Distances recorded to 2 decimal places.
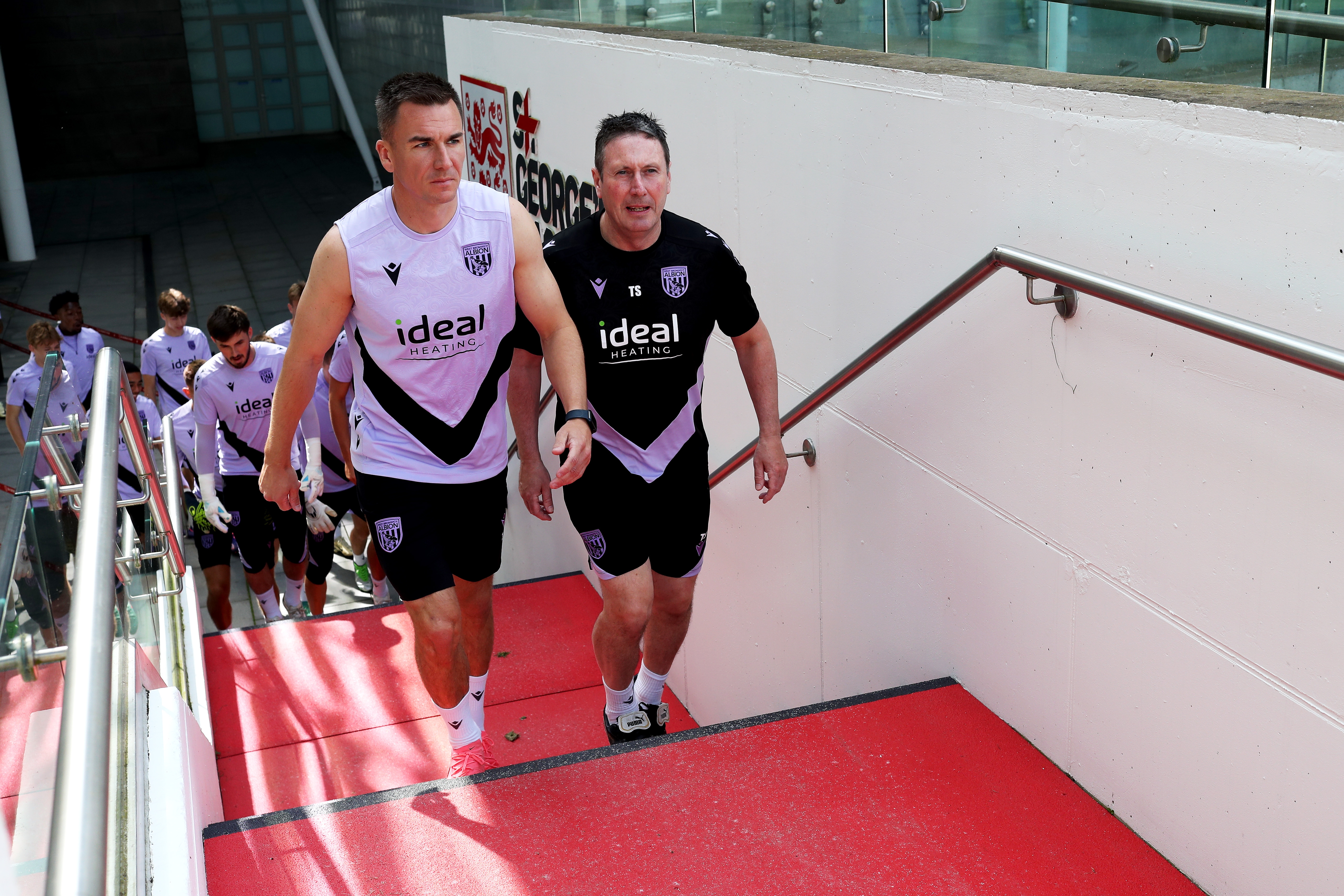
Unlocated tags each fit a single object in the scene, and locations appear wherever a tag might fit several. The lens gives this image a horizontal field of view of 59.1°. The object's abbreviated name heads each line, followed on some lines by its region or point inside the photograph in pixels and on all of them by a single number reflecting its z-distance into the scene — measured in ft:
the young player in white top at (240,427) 18.88
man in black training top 10.12
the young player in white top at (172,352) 26.48
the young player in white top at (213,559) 20.06
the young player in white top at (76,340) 28.37
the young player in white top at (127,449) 21.68
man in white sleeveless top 9.11
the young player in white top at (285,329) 21.36
